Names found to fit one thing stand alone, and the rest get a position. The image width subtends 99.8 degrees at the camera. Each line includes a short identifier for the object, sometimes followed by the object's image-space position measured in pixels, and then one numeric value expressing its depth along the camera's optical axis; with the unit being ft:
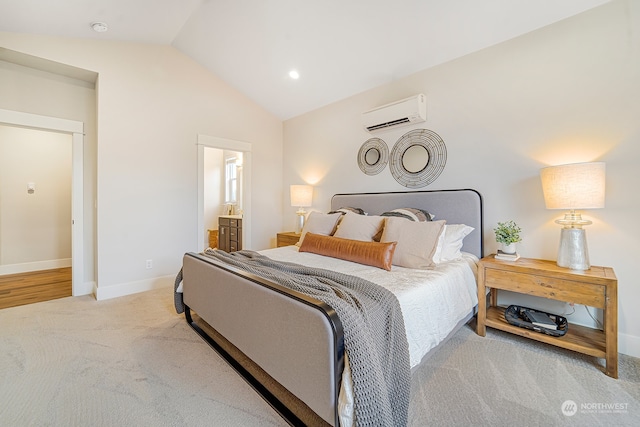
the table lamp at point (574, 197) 5.98
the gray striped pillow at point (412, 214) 8.95
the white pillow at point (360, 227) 8.56
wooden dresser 16.10
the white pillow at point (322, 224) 9.93
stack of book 7.28
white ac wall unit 9.50
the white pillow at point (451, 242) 7.44
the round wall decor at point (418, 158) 9.53
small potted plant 7.31
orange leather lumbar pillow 7.07
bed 3.82
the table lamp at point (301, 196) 13.58
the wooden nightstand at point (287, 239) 12.51
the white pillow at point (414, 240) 7.00
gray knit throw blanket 3.55
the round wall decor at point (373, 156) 11.03
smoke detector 8.94
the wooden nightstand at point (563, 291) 5.57
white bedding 4.91
